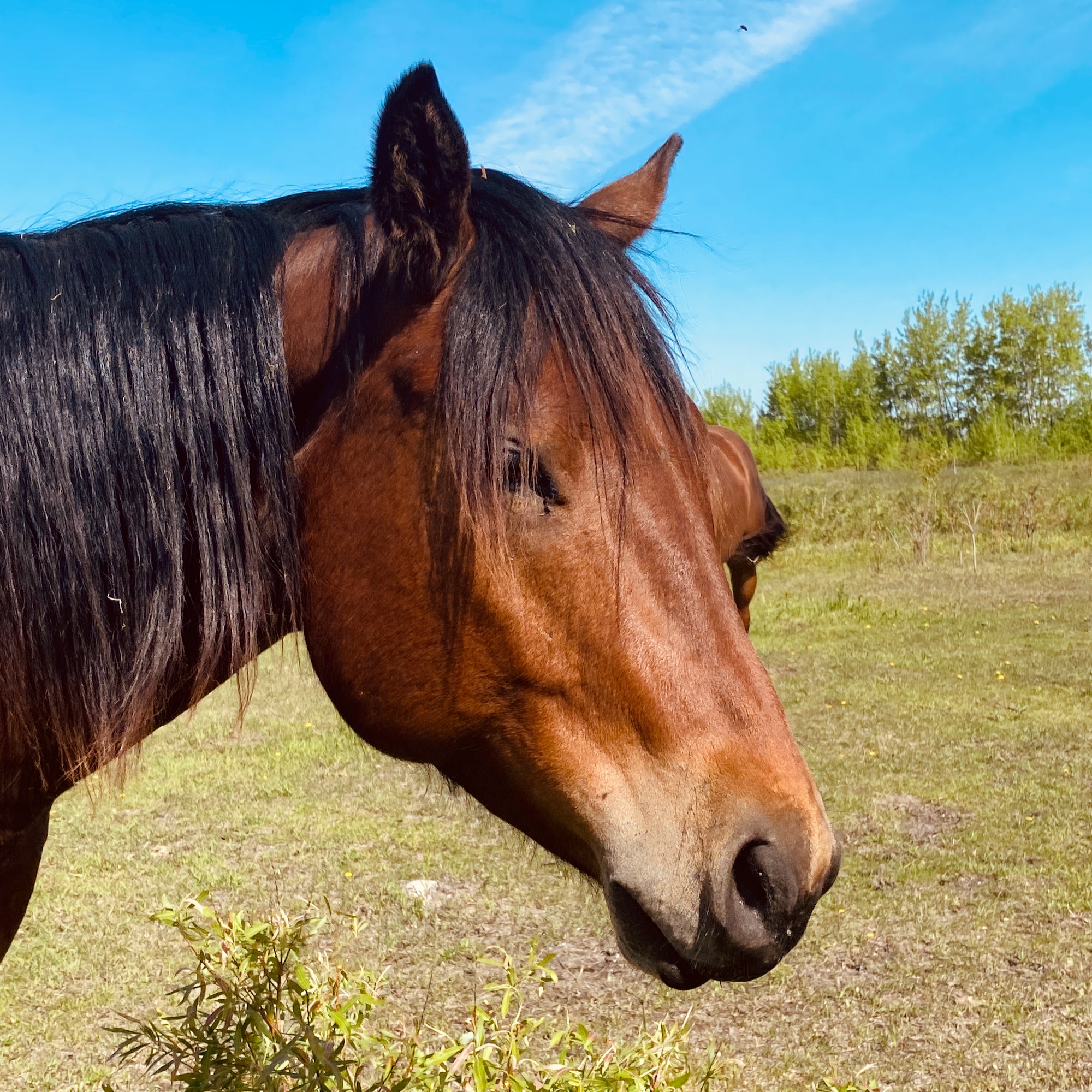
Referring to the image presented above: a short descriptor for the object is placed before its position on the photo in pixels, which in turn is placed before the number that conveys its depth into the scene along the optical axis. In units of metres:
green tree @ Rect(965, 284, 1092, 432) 35.06
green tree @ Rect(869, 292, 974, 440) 37.16
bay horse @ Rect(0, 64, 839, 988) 1.25
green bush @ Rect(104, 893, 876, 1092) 1.84
